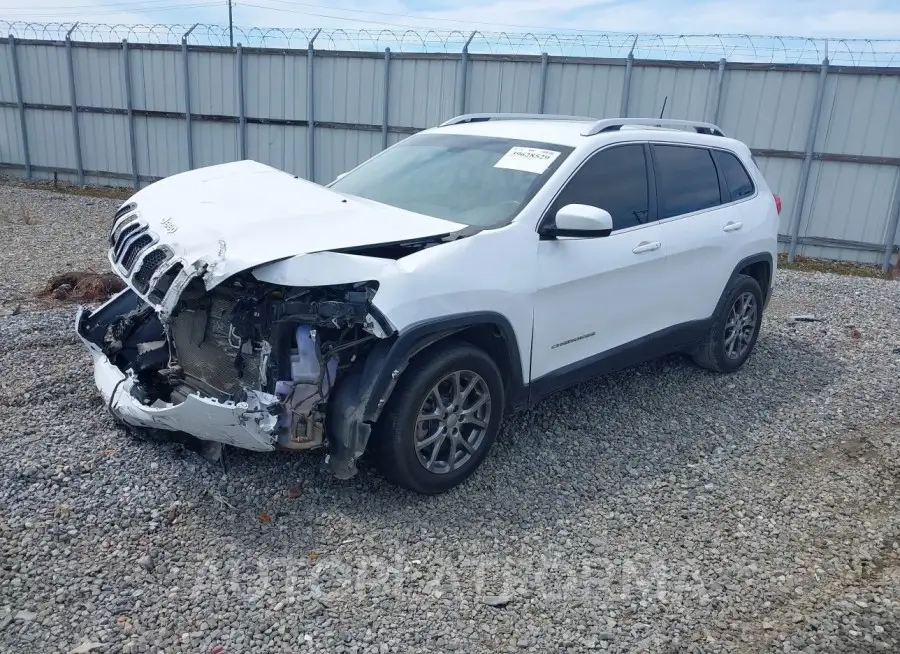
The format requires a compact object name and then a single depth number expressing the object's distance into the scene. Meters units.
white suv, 3.43
